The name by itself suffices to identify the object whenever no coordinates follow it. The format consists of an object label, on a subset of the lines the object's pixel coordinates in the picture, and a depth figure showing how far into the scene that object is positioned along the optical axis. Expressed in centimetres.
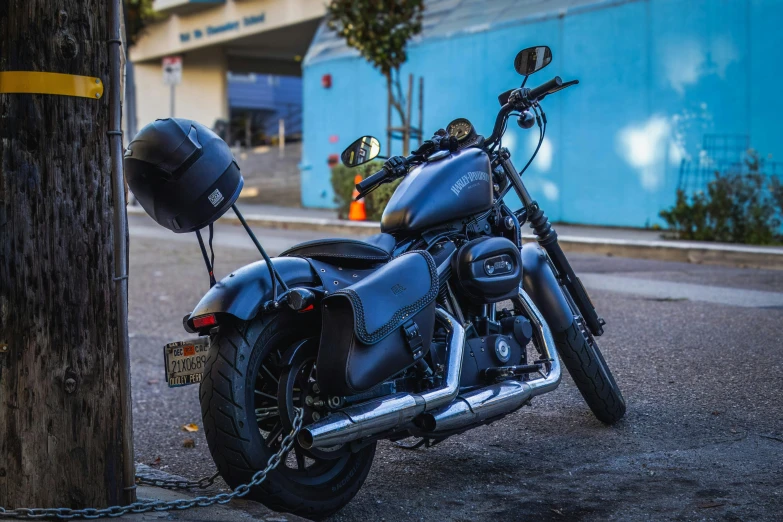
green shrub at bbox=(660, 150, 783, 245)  1289
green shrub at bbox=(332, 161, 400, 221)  1590
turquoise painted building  1412
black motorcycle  317
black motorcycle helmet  302
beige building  2794
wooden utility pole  295
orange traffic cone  1673
